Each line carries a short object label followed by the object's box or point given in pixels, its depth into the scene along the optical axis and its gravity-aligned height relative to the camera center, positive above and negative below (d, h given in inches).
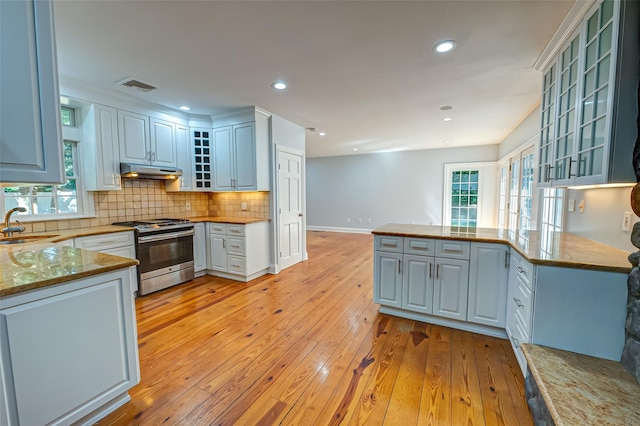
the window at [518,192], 155.4 +3.5
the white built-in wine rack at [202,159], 159.9 +24.0
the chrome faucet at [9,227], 91.3 -10.2
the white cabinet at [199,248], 151.8 -29.5
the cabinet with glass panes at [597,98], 53.1 +23.2
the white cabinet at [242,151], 148.6 +27.4
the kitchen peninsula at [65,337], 45.6 -27.3
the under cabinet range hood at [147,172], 127.0 +13.5
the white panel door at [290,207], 165.2 -6.1
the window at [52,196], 107.6 +1.1
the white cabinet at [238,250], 145.6 -30.0
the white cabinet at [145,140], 129.6 +30.7
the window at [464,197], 259.8 -0.3
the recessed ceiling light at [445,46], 81.8 +48.3
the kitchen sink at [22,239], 90.0 -14.4
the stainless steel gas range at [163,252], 124.4 -27.4
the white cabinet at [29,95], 43.5 +18.0
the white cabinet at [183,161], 152.8 +21.9
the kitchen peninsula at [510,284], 59.2 -25.6
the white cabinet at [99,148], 120.0 +23.5
